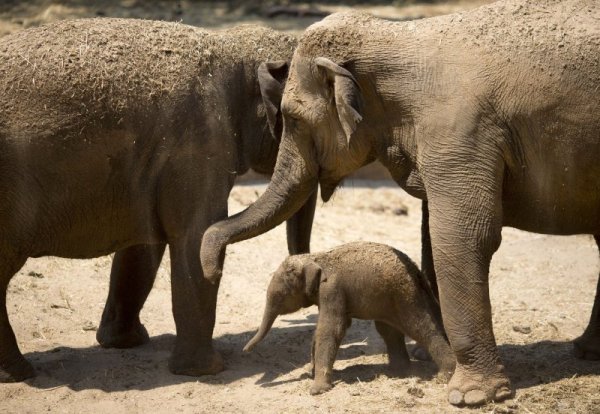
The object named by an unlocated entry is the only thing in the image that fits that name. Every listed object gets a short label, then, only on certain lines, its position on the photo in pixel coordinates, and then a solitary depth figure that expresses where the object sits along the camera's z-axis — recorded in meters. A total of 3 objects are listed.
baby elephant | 13.23
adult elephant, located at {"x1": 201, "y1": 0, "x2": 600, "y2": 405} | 12.01
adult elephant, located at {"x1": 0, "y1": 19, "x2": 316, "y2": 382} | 13.50
